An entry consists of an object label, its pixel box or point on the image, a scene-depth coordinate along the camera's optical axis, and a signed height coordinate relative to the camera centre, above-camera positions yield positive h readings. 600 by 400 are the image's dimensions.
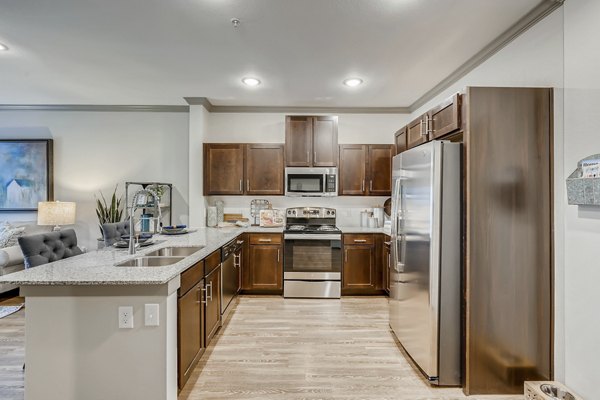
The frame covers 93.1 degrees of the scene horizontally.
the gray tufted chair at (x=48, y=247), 2.19 -0.40
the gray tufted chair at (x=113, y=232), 3.10 -0.37
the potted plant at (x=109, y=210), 4.32 -0.16
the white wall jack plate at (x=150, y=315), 1.73 -0.70
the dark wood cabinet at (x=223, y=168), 4.23 +0.48
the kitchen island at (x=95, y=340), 1.70 -0.86
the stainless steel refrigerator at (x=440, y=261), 2.11 -0.45
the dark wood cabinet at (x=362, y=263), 3.94 -0.86
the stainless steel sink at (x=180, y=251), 2.69 -0.49
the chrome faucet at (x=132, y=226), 2.29 -0.22
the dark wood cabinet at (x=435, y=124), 2.10 +0.66
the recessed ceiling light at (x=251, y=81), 3.41 +1.45
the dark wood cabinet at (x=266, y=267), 3.93 -0.93
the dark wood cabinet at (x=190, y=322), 1.91 -0.89
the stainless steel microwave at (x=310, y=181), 4.18 +0.29
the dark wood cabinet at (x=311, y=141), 4.13 +0.87
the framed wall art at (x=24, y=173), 4.44 +0.40
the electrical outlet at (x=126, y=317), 1.72 -0.71
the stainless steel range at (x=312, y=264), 3.89 -0.87
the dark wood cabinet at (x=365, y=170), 4.23 +0.46
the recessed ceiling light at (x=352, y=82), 3.38 +1.45
